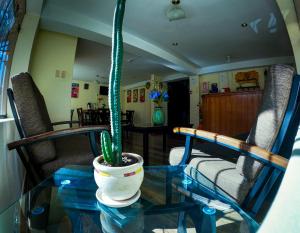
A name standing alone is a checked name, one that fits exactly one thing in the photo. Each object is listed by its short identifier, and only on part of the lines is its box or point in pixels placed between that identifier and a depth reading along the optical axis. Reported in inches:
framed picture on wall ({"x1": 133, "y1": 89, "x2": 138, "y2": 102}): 302.8
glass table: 20.4
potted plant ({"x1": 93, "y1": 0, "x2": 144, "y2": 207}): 17.6
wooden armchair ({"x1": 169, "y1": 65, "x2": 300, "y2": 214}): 26.2
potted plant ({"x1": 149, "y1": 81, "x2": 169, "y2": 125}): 88.7
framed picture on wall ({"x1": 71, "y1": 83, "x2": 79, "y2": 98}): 266.7
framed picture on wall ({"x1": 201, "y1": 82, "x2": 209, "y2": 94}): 203.2
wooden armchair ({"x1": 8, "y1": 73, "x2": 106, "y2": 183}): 34.6
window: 52.2
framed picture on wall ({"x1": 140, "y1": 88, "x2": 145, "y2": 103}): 286.4
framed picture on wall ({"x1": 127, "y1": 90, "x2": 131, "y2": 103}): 320.2
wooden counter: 135.7
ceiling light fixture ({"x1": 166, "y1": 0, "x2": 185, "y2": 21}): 79.4
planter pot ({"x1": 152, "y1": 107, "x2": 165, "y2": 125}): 89.2
